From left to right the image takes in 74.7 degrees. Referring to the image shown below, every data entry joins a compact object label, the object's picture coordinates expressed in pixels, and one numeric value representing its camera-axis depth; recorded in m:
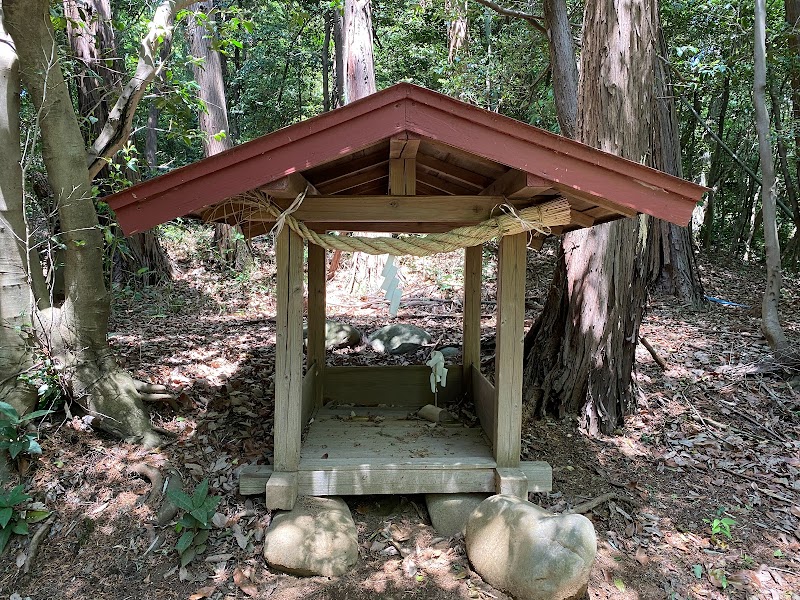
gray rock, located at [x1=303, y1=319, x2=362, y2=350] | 6.88
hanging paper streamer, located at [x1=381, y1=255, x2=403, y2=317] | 3.44
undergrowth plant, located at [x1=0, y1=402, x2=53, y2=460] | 3.34
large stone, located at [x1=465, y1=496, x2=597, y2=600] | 2.83
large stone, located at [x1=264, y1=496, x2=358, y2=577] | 3.12
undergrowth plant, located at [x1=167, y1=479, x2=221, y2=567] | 3.21
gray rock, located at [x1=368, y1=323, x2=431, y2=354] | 6.64
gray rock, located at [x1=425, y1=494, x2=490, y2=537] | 3.51
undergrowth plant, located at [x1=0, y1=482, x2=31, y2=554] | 3.09
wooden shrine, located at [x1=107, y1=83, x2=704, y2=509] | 2.80
